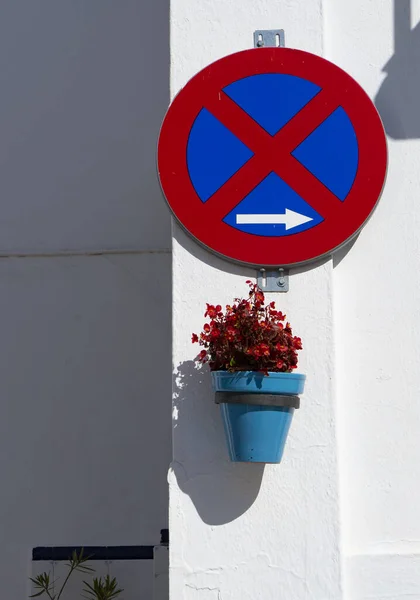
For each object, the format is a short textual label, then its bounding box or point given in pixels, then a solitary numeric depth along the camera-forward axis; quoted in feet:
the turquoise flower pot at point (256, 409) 10.08
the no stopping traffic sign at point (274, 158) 11.07
